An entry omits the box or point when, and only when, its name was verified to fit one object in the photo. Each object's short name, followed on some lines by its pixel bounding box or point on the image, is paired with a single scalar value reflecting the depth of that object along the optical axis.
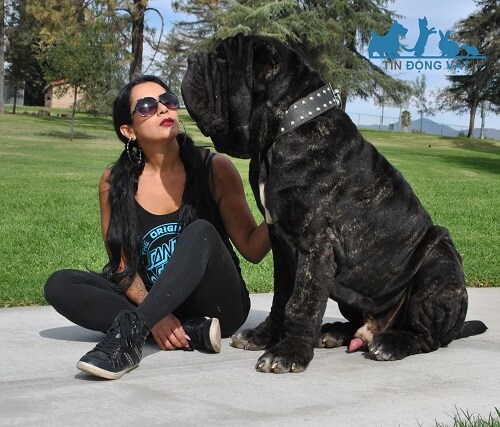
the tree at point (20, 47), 52.56
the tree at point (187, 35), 45.81
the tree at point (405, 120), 62.74
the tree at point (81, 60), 34.00
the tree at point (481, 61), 35.75
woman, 4.04
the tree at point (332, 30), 42.41
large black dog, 3.64
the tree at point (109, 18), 41.19
